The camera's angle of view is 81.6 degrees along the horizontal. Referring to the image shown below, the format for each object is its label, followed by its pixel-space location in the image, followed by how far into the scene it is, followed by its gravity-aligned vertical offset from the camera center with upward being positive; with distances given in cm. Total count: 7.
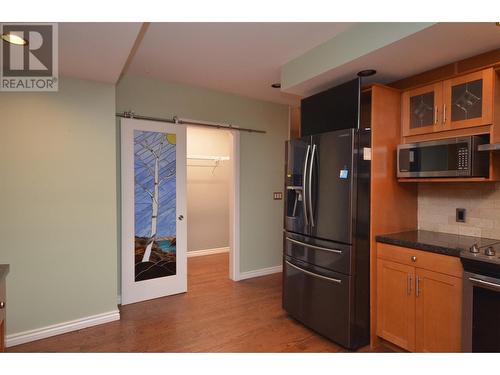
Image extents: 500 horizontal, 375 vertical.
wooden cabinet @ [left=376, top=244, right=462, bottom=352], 194 -86
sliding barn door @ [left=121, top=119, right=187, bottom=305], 324 -32
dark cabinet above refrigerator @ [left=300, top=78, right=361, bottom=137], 243 +68
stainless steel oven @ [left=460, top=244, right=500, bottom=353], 170 -71
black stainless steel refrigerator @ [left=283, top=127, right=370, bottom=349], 231 -44
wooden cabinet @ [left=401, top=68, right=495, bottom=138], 198 +60
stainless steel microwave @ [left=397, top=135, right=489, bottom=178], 200 +19
